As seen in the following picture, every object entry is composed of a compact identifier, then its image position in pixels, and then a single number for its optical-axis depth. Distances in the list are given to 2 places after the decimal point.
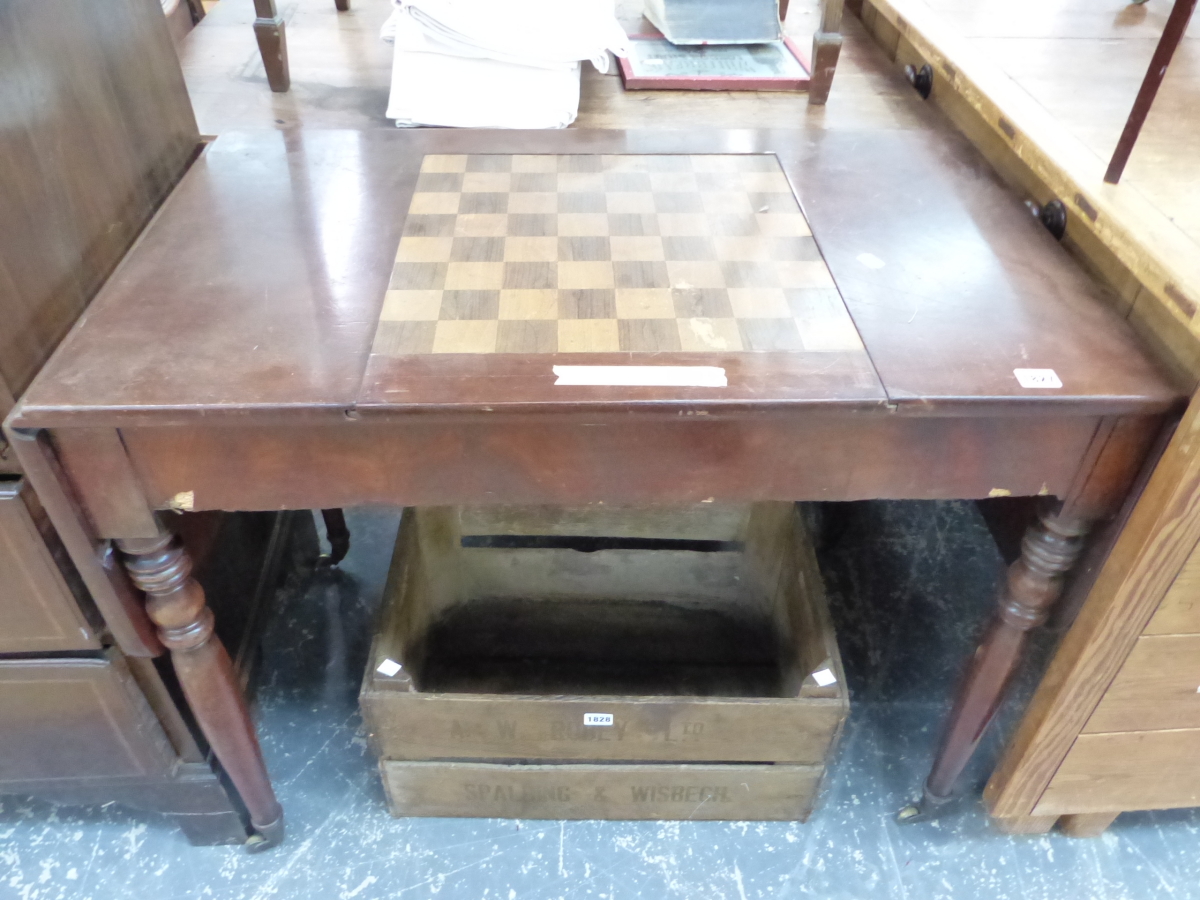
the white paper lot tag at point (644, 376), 0.69
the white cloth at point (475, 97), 1.14
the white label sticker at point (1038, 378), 0.70
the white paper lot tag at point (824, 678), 1.00
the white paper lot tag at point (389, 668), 1.00
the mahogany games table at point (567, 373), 0.69
